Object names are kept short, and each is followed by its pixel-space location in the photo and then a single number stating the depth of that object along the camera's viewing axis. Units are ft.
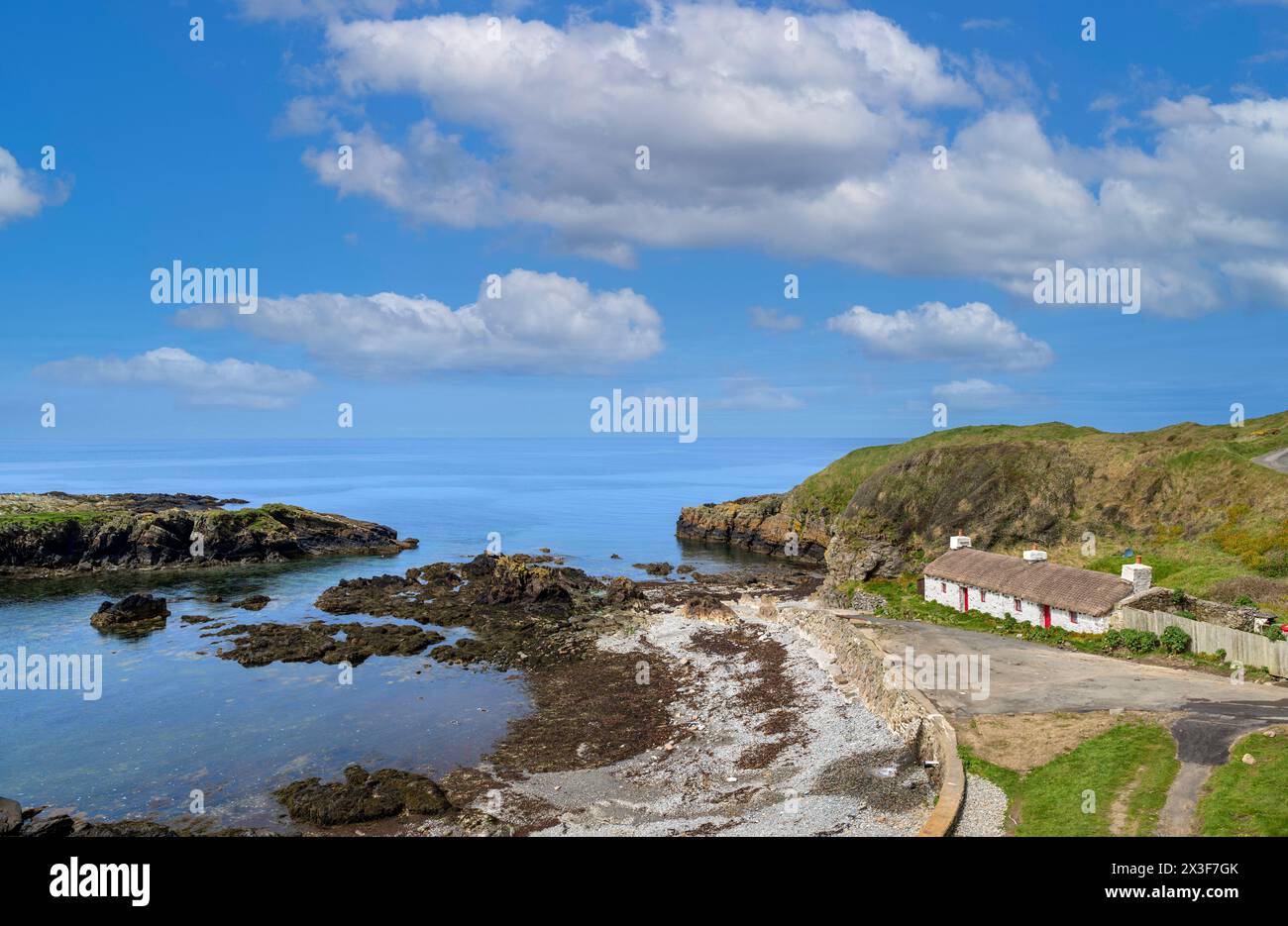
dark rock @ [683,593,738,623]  181.41
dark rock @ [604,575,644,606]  209.26
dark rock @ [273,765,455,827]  91.35
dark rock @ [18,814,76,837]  84.12
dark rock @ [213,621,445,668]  160.56
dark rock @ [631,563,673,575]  259.39
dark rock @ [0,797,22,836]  85.71
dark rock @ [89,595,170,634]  186.39
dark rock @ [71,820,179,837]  84.99
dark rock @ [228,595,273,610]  208.13
